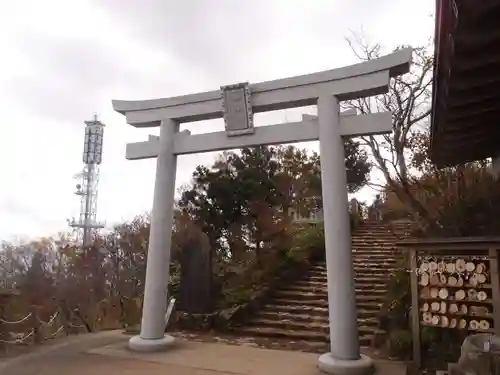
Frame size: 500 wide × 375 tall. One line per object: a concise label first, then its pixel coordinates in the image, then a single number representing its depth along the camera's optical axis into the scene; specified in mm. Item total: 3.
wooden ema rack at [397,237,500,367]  4859
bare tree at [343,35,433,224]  9680
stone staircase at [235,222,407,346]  7492
